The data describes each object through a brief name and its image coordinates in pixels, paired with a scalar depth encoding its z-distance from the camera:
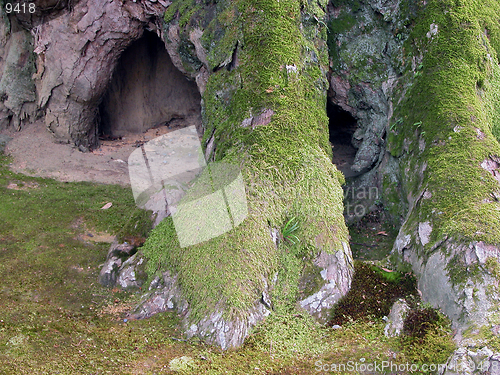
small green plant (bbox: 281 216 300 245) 4.91
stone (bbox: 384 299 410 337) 4.25
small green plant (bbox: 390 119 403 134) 6.38
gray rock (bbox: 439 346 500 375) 3.58
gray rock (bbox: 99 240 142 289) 5.16
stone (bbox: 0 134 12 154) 8.78
